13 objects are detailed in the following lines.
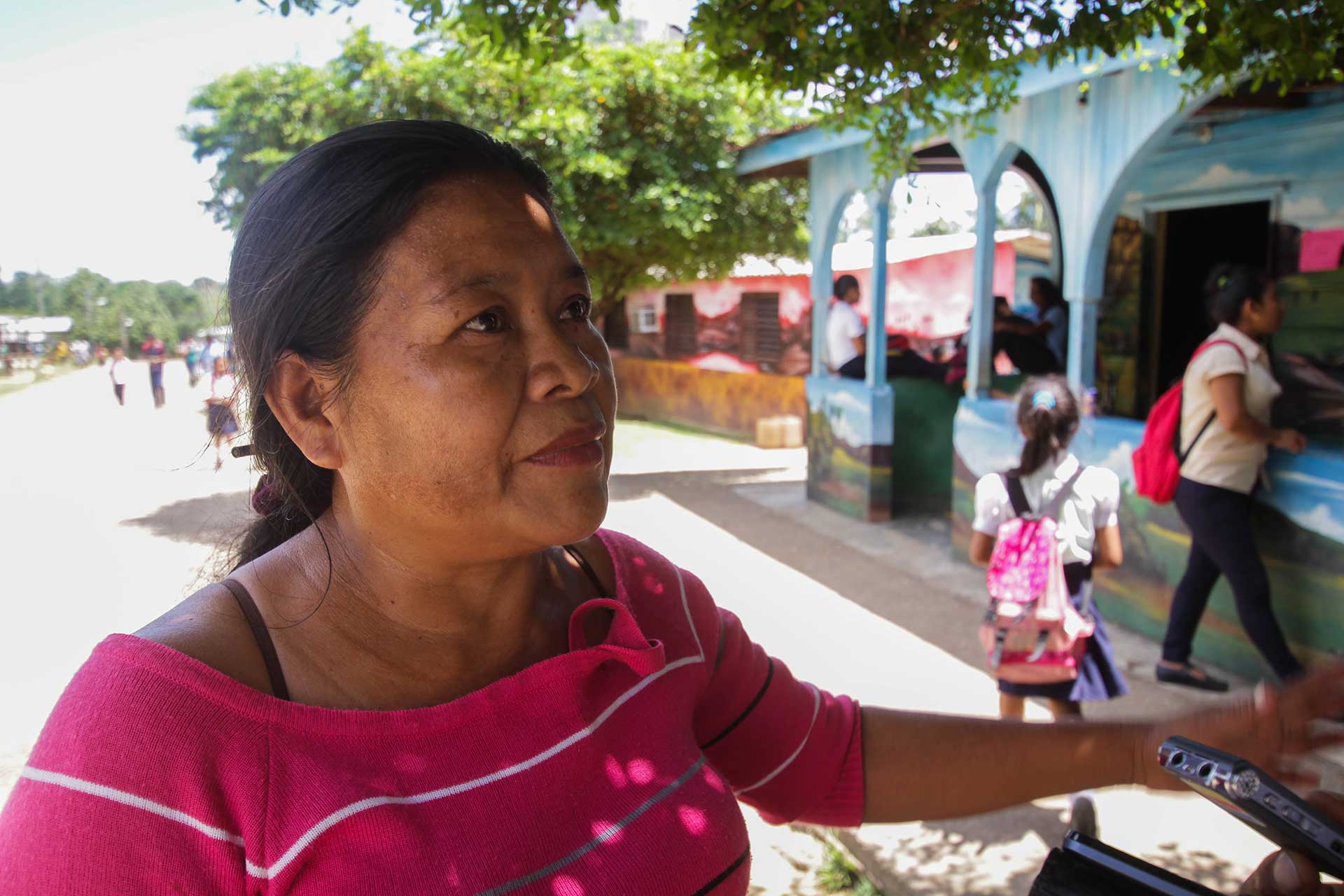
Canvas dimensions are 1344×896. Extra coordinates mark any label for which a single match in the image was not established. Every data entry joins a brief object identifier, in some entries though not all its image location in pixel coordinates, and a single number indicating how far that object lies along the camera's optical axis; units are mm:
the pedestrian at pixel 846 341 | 9039
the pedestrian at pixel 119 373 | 22391
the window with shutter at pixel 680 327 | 18156
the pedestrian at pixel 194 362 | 31075
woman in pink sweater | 1023
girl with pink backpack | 3551
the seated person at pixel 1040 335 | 8133
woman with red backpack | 4625
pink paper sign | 6508
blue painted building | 5117
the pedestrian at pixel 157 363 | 22062
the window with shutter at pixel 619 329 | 20219
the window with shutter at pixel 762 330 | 15797
